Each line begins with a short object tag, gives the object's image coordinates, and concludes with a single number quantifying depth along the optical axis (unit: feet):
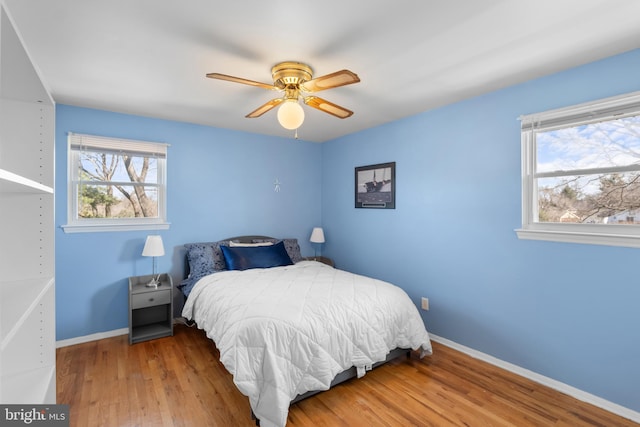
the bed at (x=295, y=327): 6.33
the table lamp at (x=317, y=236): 14.73
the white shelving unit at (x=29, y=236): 3.77
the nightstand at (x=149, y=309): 10.14
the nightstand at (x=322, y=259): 14.78
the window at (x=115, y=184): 10.25
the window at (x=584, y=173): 6.88
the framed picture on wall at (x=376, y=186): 12.01
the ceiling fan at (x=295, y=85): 6.38
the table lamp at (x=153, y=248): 10.53
